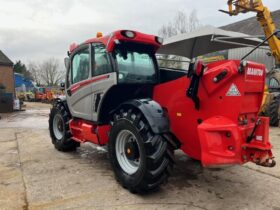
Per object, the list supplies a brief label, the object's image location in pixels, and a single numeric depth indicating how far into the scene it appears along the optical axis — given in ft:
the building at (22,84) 92.86
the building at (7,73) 66.90
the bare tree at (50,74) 180.60
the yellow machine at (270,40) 25.19
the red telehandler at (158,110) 8.70
